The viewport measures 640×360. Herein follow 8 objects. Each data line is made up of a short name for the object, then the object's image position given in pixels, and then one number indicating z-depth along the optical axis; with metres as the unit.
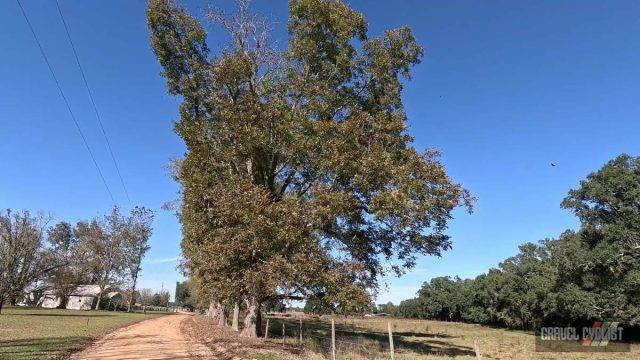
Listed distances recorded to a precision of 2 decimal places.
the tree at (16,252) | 40.84
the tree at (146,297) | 144.96
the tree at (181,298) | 146.98
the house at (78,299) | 91.12
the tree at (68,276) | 79.06
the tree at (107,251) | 84.00
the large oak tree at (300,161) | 20.36
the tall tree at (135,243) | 85.77
